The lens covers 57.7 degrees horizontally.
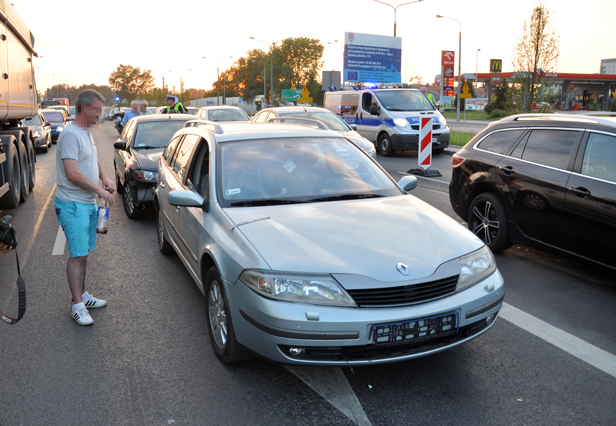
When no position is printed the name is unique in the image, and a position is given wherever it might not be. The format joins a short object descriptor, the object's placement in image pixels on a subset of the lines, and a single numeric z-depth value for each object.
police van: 16.62
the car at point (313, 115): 13.34
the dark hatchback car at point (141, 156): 8.05
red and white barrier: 12.52
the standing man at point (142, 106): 14.87
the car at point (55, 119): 27.16
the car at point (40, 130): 20.02
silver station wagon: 3.03
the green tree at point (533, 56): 20.17
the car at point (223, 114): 17.39
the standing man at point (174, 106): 15.64
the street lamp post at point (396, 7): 33.16
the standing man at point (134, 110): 14.10
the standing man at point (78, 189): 4.34
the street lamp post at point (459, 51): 41.84
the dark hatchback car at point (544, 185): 4.80
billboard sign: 37.75
